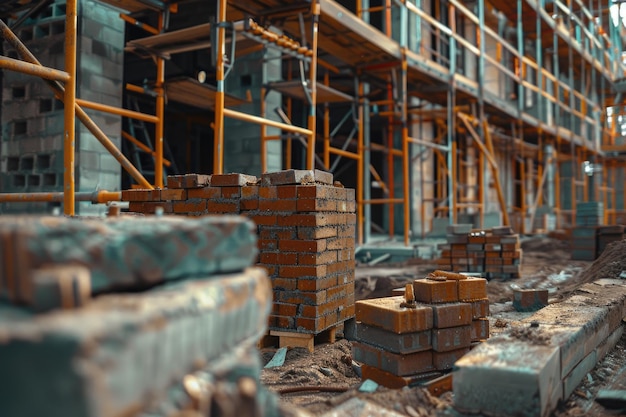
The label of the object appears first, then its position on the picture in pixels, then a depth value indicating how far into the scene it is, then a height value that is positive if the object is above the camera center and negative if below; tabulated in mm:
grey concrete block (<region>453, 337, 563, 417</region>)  2646 -823
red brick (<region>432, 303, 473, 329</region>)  3691 -682
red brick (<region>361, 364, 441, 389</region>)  3533 -1066
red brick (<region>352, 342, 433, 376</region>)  3559 -959
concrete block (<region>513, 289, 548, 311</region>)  5941 -916
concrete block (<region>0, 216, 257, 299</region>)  1321 -86
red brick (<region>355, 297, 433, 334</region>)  3531 -667
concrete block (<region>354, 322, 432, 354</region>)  3541 -822
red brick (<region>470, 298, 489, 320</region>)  3961 -676
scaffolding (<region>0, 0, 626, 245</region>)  6637 +2384
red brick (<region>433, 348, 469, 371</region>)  3705 -972
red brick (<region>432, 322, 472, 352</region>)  3691 -840
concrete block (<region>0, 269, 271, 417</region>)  1107 -298
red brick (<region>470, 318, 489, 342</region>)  4008 -839
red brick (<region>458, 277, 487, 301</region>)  3916 -532
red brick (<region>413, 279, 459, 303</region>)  3805 -533
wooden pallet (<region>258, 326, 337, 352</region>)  4383 -1005
